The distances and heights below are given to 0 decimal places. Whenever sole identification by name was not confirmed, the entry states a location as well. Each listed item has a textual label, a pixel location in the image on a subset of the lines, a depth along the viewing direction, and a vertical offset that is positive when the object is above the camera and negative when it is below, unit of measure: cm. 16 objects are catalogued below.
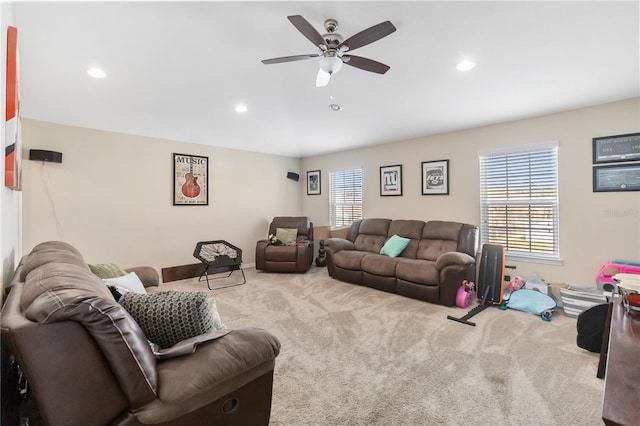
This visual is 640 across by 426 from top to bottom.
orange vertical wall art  136 +51
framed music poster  504 +62
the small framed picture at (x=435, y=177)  461 +59
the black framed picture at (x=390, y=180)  519 +61
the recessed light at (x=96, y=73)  251 +126
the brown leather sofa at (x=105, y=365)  91 -56
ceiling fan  172 +111
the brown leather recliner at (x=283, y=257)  522 -77
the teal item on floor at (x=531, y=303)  321 -104
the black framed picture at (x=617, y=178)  314 +39
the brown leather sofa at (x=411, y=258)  356 -64
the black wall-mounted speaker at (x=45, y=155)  373 +78
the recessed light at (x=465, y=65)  242 +126
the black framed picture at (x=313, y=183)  662 +72
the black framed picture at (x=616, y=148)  313 +72
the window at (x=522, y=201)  373 +17
